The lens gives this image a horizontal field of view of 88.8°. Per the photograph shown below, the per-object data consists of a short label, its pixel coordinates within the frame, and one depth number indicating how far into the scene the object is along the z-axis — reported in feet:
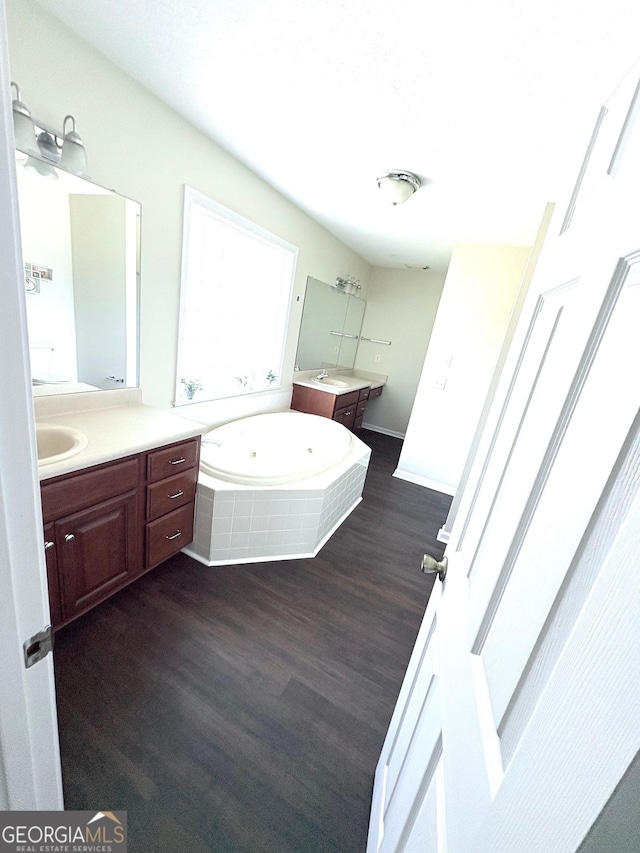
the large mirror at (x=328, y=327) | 11.78
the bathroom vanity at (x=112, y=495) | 4.26
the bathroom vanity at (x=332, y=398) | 11.78
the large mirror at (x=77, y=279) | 4.77
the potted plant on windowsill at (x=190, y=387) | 7.80
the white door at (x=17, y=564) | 1.35
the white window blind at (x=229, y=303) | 7.43
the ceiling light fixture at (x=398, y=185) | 6.30
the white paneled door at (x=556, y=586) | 0.94
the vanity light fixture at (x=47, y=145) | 4.14
